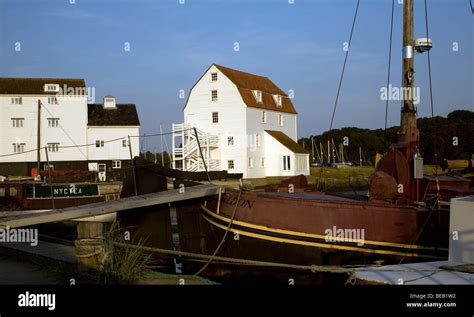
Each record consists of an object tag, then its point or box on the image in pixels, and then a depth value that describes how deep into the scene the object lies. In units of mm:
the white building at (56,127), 54562
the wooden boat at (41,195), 26016
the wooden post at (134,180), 13477
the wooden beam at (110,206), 10258
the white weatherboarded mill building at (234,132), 52250
